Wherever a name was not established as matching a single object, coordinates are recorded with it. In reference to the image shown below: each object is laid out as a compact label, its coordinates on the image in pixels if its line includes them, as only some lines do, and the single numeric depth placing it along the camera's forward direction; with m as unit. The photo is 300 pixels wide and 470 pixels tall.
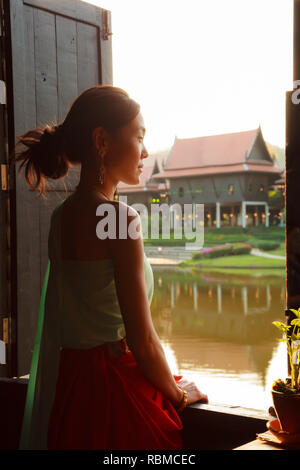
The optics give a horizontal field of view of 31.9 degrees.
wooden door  2.03
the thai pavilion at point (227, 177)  26.98
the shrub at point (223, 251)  26.61
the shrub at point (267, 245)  27.20
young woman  0.94
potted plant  1.01
